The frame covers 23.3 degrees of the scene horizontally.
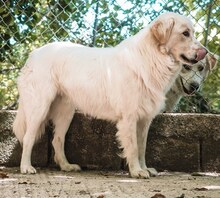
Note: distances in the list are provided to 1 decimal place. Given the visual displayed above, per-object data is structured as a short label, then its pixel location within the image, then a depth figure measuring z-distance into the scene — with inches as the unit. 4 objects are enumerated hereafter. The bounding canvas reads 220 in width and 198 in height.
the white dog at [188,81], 218.2
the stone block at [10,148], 205.9
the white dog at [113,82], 184.4
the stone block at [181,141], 203.2
